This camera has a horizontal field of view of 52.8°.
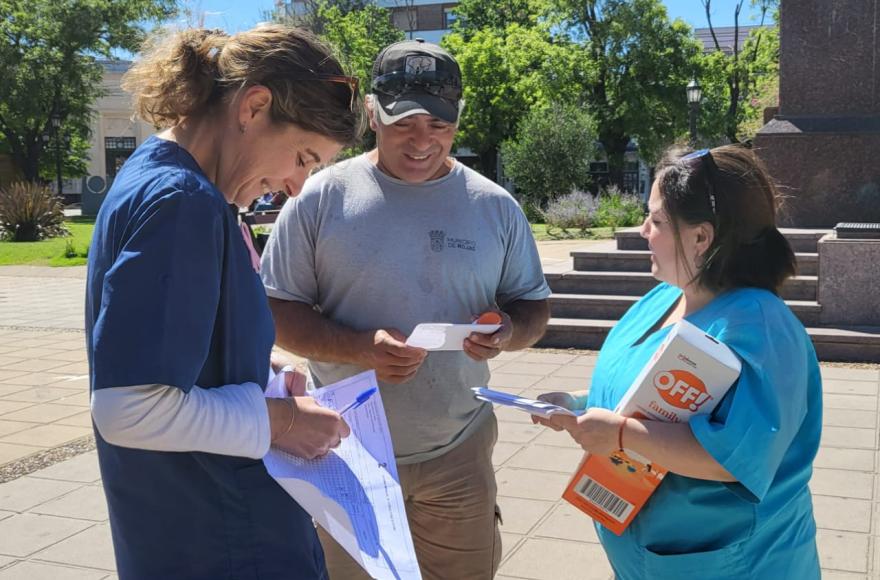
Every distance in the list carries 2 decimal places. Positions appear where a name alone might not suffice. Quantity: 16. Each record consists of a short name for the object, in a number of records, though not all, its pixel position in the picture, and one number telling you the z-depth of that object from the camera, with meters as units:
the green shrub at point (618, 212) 22.09
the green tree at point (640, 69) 39.28
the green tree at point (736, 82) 39.31
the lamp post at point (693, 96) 25.73
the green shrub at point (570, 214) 20.42
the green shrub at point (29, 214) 23.81
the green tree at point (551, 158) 30.53
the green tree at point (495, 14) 52.56
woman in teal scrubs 1.91
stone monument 9.92
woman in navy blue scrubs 1.41
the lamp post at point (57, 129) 38.62
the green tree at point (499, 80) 42.44
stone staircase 7.86
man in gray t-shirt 2.68
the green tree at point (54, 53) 38.09
